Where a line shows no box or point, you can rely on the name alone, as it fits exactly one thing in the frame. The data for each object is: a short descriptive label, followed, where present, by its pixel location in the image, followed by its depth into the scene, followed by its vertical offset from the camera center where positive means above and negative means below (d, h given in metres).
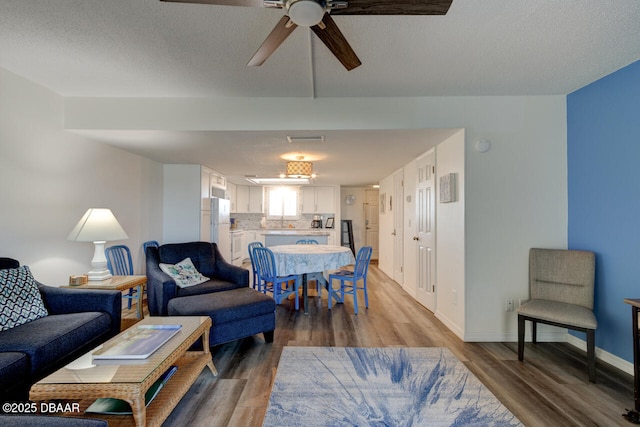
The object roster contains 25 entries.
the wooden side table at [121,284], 2.82 -0.65
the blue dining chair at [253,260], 4.27 -0.62
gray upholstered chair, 2.42 -0.70
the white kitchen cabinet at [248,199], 8.09 +0.48
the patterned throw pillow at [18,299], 2.08 -0.59
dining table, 3.90 -0.58
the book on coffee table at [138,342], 1.72 -0.78
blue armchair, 2.67 -0.78
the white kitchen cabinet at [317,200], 8.06 +0.43
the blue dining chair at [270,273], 3.80 -0.73
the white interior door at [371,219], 8.82 -0.06
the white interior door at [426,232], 4.00 -0.22
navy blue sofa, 1.70 -0.78
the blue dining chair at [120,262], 3.70 -0.57
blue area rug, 1.88 -1.24
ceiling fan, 1.38 +0.98
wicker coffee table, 1.45 -0.82
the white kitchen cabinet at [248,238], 7.96 -0.56
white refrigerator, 6.02 -0.17
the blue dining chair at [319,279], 4.39 -0.90
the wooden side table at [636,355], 1.93 -0.90
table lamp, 2.86 -0.15
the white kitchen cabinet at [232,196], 7.34 +0.53
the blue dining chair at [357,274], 4.05 -0.80
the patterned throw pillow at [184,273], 3.25 -0.62
